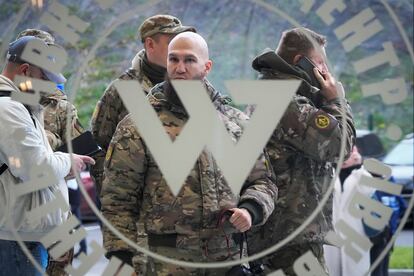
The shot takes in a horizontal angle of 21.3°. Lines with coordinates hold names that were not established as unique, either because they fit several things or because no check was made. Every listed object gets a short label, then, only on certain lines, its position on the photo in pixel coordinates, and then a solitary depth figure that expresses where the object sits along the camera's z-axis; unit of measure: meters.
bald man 4.55
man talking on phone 4.91
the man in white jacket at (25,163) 4.85
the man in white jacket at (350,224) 4.90
